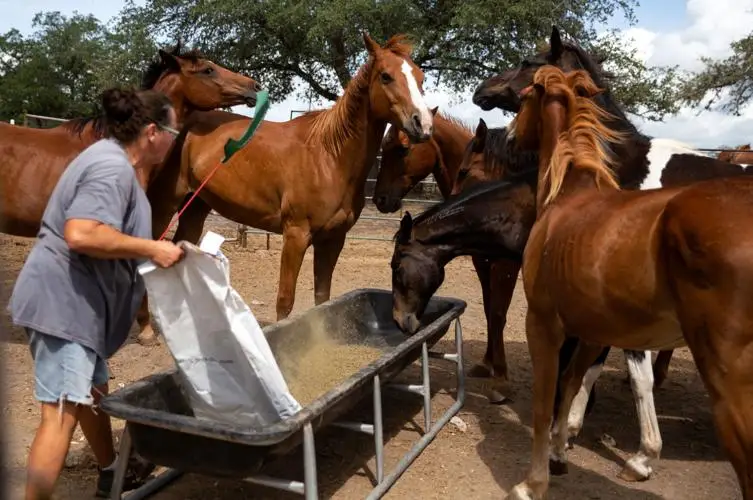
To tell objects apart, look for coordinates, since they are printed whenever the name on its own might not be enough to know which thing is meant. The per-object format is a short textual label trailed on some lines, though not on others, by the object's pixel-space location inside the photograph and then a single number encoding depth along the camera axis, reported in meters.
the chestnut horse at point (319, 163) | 4.20
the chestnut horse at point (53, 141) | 4.52
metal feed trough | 2.19
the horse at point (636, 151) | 3.66
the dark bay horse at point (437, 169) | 4.68
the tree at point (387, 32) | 11.55
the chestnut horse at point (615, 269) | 1.91
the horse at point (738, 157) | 7.28
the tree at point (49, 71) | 29.89
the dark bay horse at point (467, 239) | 3.54
